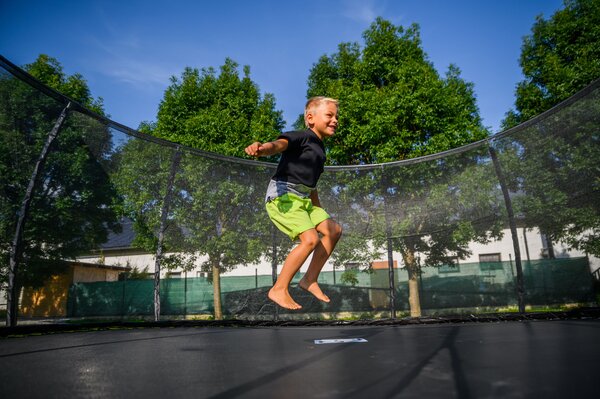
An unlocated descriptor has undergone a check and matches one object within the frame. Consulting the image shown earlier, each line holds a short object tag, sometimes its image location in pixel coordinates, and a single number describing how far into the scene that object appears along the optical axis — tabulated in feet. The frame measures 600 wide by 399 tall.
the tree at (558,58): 26.25
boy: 6.50
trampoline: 3.16
